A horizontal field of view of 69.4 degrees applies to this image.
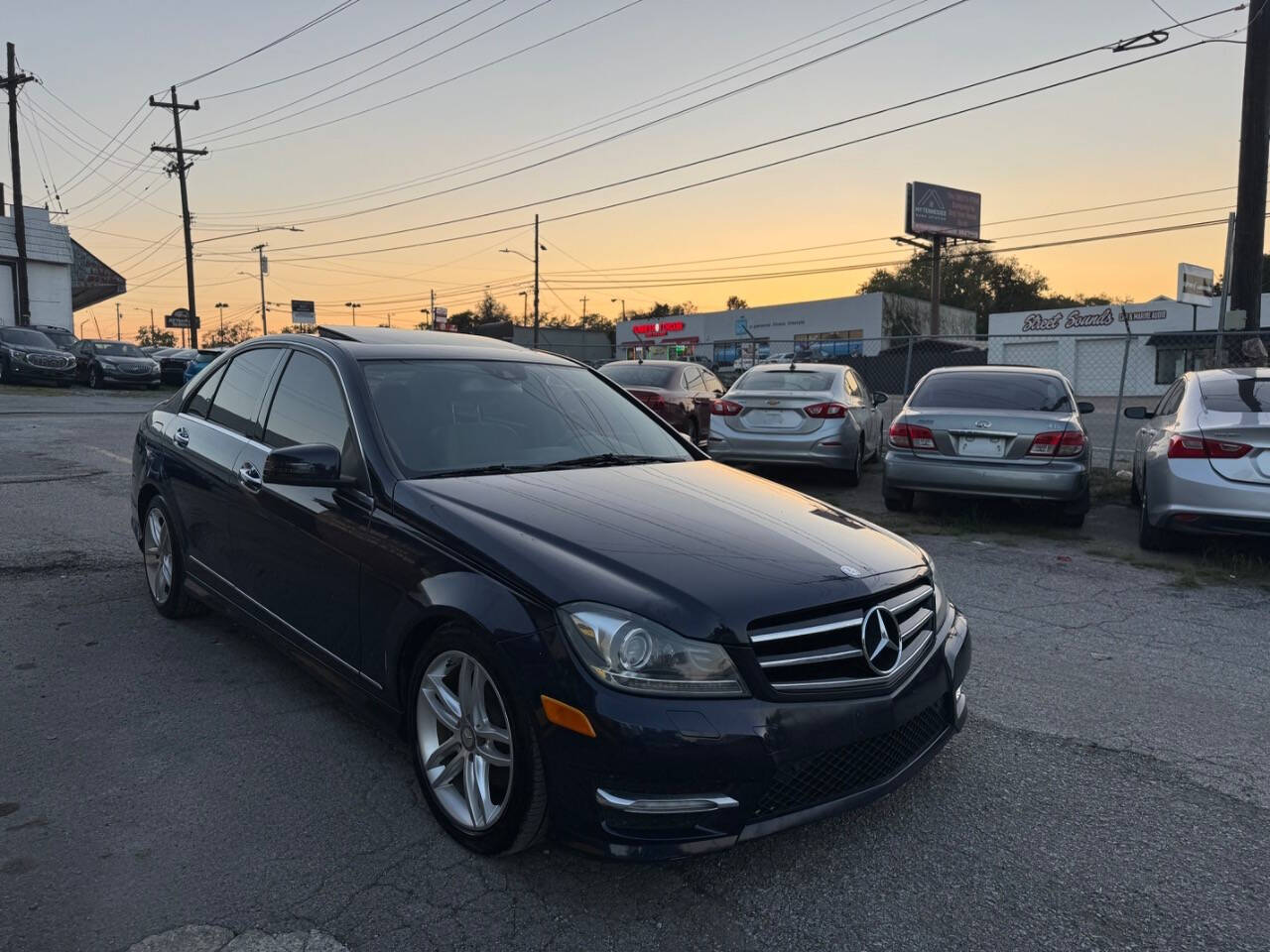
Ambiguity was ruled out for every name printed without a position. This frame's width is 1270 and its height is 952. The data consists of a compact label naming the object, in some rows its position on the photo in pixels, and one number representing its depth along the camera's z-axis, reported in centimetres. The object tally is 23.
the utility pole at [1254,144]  1093
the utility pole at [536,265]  5561
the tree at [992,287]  8875
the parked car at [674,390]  1258
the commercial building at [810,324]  5319
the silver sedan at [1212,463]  637
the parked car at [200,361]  2262
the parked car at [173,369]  2897
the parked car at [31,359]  2623
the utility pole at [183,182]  3878
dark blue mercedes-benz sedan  243
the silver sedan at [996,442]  796
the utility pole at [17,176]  3409
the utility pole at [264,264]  4751
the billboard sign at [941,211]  5691
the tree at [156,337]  12850
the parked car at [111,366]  2831
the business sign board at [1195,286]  1119
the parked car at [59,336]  2903
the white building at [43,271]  3769
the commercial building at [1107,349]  3909
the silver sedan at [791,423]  1004
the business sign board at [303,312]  5157
